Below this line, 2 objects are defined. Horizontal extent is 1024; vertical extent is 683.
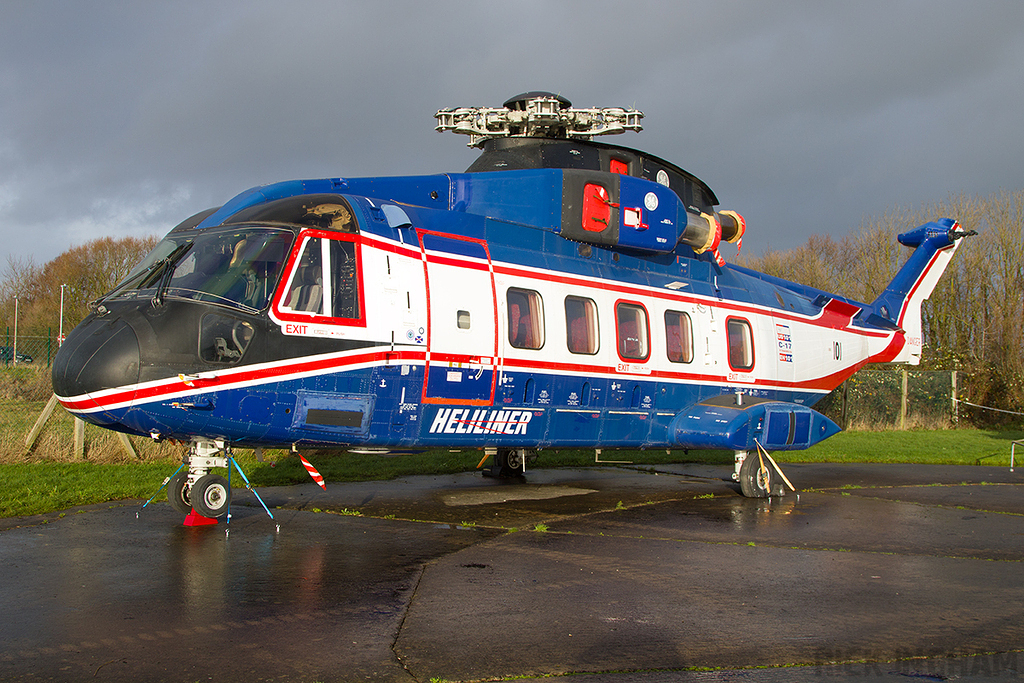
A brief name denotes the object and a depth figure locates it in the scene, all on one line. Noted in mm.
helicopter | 7934
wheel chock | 8797
